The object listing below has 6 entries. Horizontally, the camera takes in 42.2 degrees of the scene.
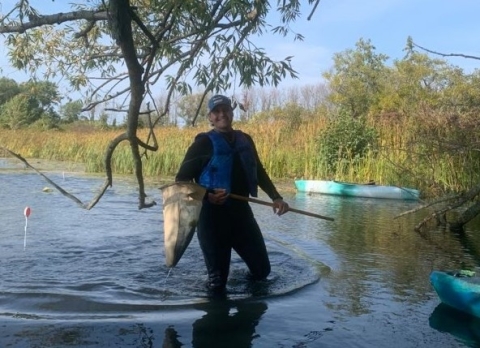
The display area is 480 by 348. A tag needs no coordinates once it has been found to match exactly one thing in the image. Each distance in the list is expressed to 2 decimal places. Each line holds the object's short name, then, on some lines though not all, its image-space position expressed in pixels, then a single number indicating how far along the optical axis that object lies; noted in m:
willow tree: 3.78
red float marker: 7.32
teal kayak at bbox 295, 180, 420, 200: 13.57
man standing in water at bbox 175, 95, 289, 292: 5.14
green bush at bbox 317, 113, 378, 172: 16.73
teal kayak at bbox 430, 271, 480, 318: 4.85
